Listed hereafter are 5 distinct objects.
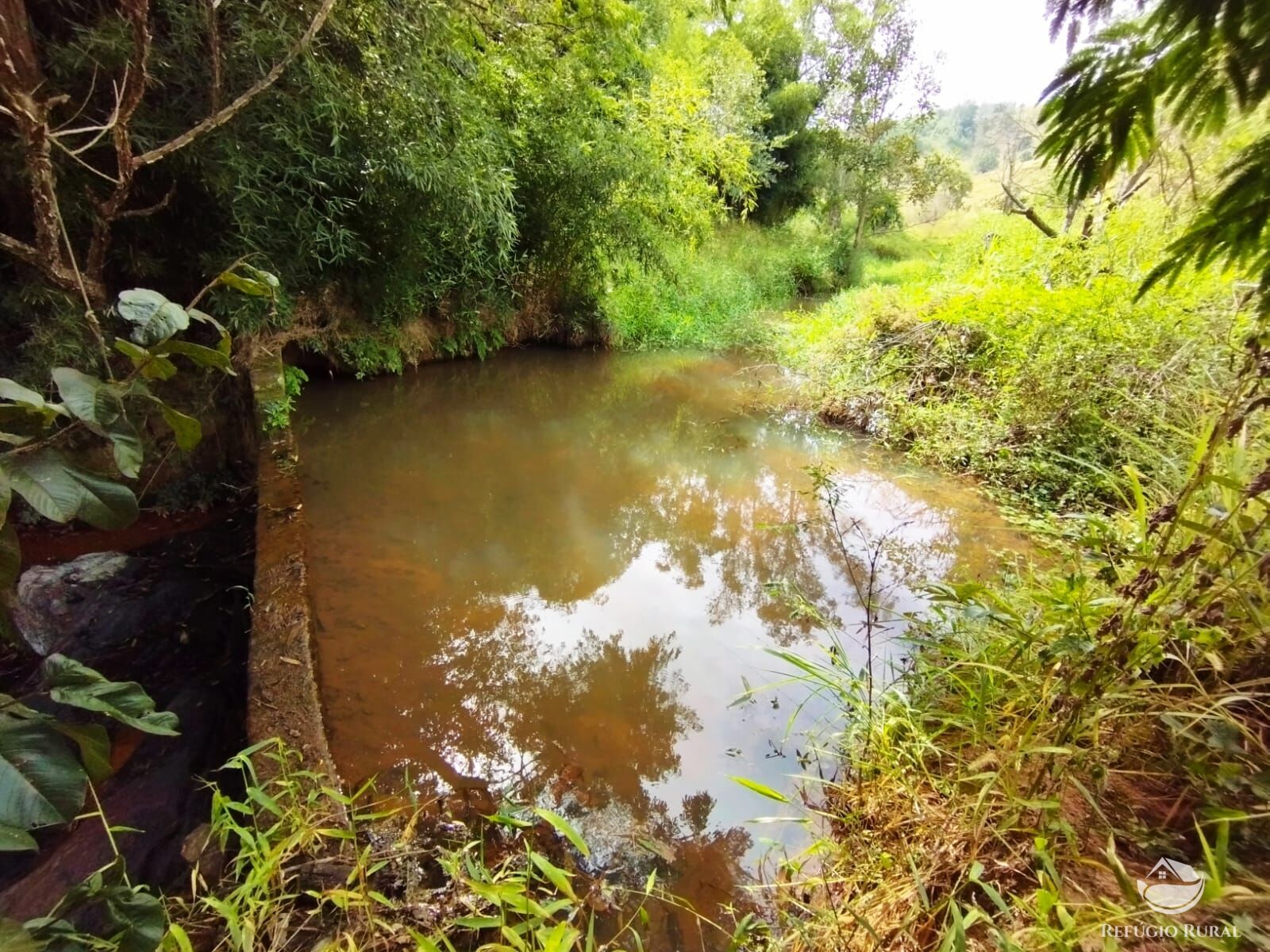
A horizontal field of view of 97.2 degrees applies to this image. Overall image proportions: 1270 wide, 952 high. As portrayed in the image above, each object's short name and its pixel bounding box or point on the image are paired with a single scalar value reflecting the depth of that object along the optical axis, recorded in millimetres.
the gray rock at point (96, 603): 2258
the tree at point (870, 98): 12945
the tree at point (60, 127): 1423
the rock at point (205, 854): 1290
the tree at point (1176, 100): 1106
